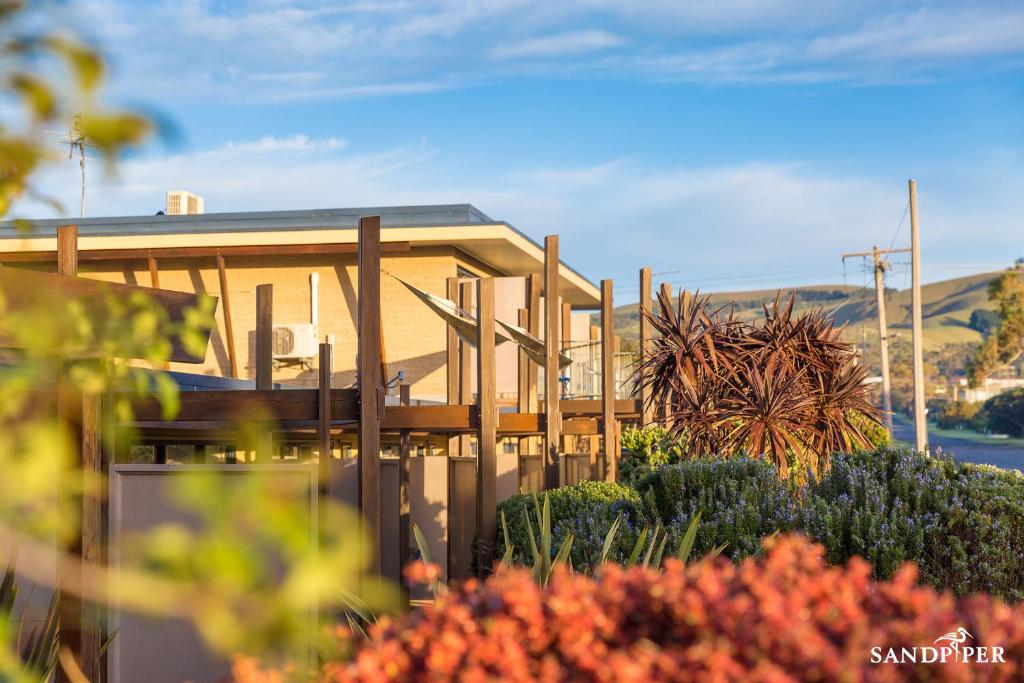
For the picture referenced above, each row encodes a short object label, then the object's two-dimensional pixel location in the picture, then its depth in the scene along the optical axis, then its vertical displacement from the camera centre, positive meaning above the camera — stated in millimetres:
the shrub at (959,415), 84350 -1194
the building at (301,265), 19250 +2423
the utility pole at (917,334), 30406 +1716
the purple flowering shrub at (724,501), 8148 -753
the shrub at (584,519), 8367 -953
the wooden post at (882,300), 43088 +3694
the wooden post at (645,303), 13969 +1260
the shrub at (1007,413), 67688 -895
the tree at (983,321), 165025 +11308
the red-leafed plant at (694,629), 2488 -532
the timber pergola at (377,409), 7773 -47
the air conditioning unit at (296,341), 19078 +1038
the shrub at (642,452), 14438 -669
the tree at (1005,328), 64500 +3962
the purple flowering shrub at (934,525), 7715 -855
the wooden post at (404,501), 11055 -969
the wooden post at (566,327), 16897 +1105
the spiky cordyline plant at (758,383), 10898 +171
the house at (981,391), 92644 +827
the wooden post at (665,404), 11750 -25
